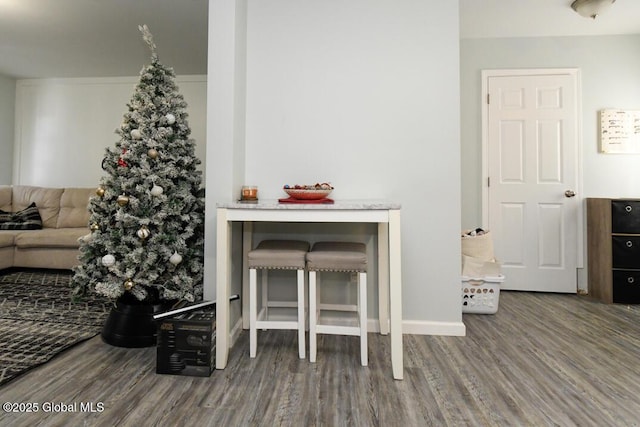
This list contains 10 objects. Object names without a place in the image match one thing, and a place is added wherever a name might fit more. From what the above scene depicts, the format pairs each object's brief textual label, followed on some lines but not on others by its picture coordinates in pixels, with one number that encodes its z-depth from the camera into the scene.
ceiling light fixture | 2.32
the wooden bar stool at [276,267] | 1.61
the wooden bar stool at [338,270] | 1.55
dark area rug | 1.58
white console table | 1.45
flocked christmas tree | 1.75
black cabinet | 2.54
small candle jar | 1.87
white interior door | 2.92
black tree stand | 1.76
